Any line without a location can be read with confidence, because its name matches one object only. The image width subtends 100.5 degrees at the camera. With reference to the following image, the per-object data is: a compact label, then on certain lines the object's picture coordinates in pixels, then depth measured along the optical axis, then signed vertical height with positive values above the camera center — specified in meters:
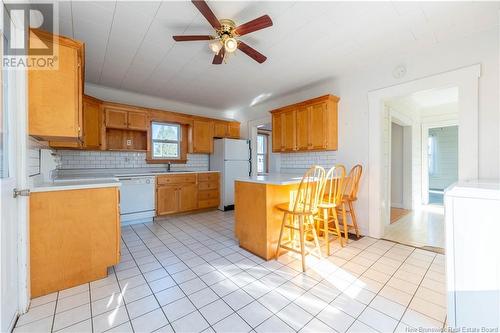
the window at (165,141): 4.63 +0.57
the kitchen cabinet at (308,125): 3.35 +0.69
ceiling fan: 1.72 +1.22
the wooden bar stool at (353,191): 2.83 -0.38
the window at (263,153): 7.21 +0.42
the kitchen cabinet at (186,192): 4.13 -0.56
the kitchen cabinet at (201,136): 4.90 +0.70
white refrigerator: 4.83 +0.05
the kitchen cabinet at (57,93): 1.70 +0.63
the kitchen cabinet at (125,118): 3.86 +0.93
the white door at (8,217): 1.27 -0.33
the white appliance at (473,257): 1.17 -0.55
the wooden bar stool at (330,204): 2.47 -0.48
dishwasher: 3.68 -0.60
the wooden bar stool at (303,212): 2.13 -0.50
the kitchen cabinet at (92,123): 3.46 +0.75
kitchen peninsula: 2.33 -0.56
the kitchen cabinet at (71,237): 1.70 -0.63
